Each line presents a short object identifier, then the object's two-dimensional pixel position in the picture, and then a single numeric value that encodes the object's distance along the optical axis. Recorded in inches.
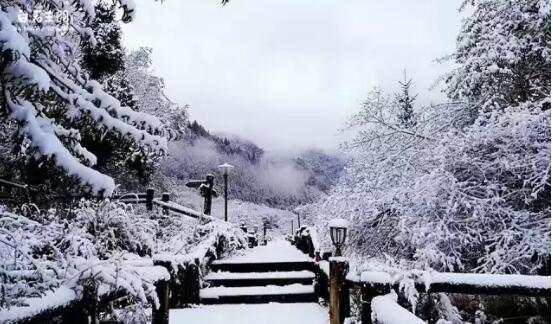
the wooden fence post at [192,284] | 291.9
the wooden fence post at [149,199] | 563.8
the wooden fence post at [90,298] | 105.0
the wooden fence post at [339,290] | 217.2
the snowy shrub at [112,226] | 256.7
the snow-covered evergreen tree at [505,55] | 366.9
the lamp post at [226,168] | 753.0
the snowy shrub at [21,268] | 93.7
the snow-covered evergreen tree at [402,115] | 460.0
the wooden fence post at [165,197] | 609.8
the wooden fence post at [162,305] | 176.9
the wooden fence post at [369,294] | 164.2
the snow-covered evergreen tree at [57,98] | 81.7
